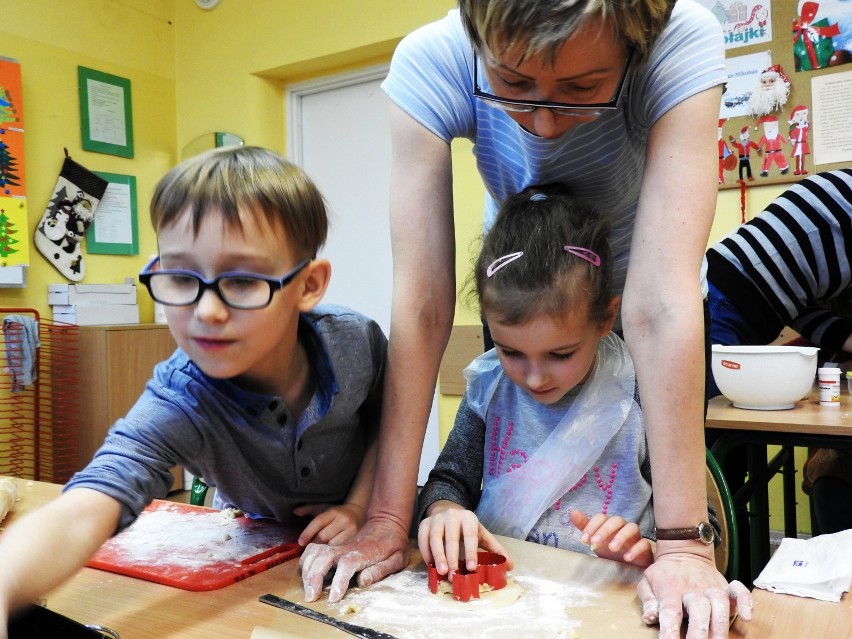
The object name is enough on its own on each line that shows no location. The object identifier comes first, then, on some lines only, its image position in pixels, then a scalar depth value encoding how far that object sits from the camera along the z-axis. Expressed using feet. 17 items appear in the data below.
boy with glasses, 2.60
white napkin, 2.41
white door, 11.86
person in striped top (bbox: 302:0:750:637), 2.44
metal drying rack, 10.47
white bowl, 6.02
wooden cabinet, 10.77
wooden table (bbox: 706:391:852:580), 5.39
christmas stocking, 11.12
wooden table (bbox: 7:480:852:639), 2.27
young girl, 3.47
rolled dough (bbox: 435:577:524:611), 2.56
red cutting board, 2.87
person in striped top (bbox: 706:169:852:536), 6.33
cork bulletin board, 8.41
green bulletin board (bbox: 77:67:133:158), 11.73
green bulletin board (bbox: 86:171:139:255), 11.87
